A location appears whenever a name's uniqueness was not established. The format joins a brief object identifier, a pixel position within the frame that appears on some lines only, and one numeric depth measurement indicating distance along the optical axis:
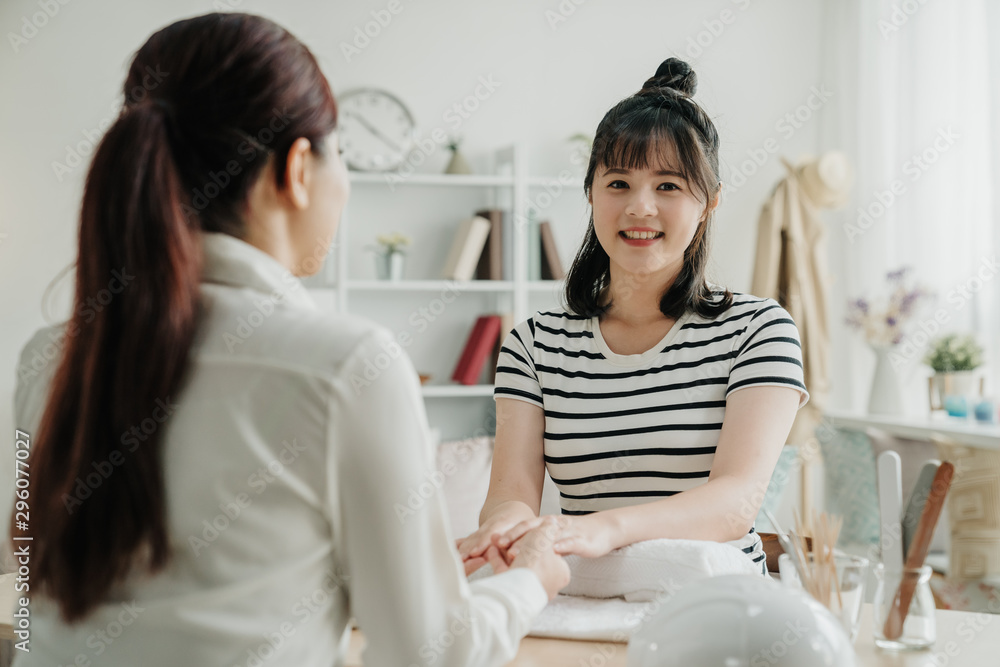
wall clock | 3.61
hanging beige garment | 3.47
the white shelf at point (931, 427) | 2.68
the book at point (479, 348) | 3.59
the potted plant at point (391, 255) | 3.55
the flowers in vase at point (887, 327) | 3.26
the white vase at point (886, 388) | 3.31
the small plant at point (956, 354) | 3.02
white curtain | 3.28
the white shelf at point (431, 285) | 3.52
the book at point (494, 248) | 3.61
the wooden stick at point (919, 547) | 0.83
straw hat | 3.53
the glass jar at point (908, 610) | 0.89
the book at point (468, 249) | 3.55
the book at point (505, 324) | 3.60
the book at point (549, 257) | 3.64
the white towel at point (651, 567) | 0.96
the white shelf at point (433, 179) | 3.54
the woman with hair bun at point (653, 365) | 1.27
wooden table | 0.87
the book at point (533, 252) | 3.65
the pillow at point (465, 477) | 2.77
